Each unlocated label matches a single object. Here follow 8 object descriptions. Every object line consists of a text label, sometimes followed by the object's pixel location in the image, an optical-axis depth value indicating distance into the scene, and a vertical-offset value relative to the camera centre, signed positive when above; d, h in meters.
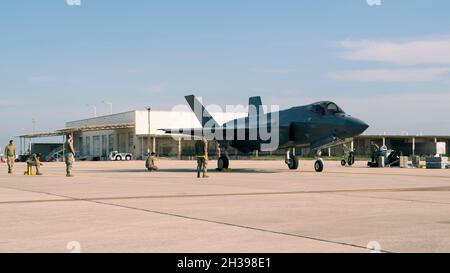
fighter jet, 27.08 +0.81
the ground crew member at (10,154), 29.11 -0.31
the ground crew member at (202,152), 23.08 -0.21
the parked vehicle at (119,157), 82.38 -1.40
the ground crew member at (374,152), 38.28 -0.45
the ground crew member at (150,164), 31.18 -0.93
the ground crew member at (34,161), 26.88 -0.63
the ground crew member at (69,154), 24.30 -0.28
